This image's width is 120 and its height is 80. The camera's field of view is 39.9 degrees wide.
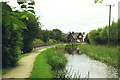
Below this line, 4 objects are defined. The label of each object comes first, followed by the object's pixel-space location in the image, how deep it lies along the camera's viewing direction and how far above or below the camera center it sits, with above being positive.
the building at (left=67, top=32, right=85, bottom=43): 86.16 +1.48
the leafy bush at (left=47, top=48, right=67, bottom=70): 11.04 -1.68
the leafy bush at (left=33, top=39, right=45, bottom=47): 41.34 -0.74
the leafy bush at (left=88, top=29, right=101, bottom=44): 39.64 +0.84
